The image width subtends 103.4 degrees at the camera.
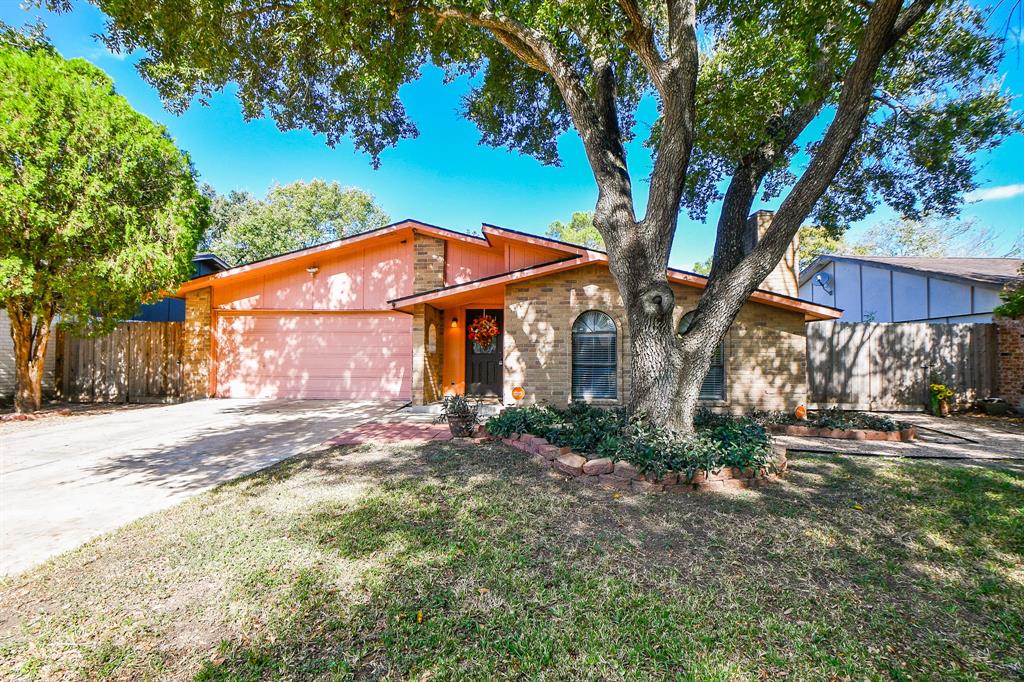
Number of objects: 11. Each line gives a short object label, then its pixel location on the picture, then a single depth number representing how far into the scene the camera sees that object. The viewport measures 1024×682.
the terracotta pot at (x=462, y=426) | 6.50
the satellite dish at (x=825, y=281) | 17.34
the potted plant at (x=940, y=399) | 9.34
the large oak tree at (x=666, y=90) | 5.01
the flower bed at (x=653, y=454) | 4.26
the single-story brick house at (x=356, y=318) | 11.08
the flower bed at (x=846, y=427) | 6.65
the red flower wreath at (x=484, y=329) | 10.84
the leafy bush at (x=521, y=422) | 6.07
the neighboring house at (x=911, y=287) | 11.35
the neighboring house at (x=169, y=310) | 14.91
